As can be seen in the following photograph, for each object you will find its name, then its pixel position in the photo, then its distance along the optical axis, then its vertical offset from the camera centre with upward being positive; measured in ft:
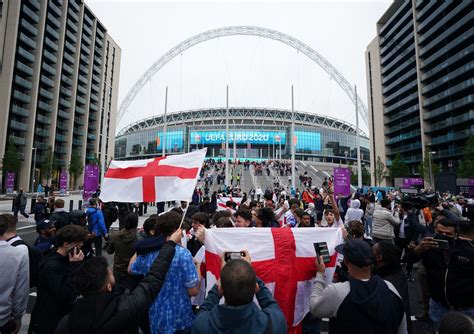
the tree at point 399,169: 195.83 +12.65
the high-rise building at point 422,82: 166.09 +75.04
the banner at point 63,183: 113.21 +0.09
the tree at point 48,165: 161.07 +10.57
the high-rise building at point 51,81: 152.97 +68.58
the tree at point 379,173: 212.64 +10.30
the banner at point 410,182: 119.34 +1.95
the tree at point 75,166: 179.73 +11.38
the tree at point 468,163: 125.39 +11.51
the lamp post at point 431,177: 157.15 +5.56
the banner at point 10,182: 105.97 +0.28
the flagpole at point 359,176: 82.33 +3.12
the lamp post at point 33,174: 162.51 +5.12
